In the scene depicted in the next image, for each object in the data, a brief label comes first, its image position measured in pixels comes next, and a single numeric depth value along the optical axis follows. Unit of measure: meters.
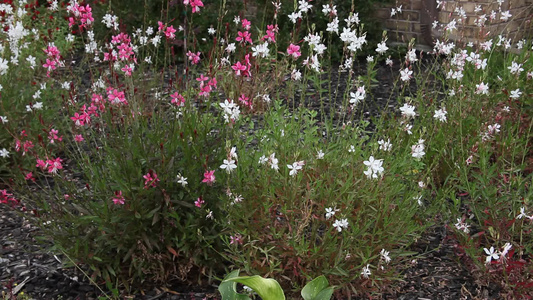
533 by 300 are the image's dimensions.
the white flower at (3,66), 3.33
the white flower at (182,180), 2.67
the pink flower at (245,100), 2.88
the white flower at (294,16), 2.77
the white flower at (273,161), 2.38
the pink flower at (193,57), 2.99
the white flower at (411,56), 2.96
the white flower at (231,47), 3.13
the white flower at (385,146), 2.65
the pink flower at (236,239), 2.52
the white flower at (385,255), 2.57
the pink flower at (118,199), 2.63
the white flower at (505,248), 2.41
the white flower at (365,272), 2.56
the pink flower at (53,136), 2.99
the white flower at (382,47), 2.93
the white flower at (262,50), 2.79
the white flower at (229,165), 2.33
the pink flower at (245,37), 2.85
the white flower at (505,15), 3.91
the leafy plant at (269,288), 2.30
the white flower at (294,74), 2.93
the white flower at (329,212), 2.42
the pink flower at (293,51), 2.74
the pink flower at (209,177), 2.52
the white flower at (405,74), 2.95
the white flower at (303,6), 2.81
